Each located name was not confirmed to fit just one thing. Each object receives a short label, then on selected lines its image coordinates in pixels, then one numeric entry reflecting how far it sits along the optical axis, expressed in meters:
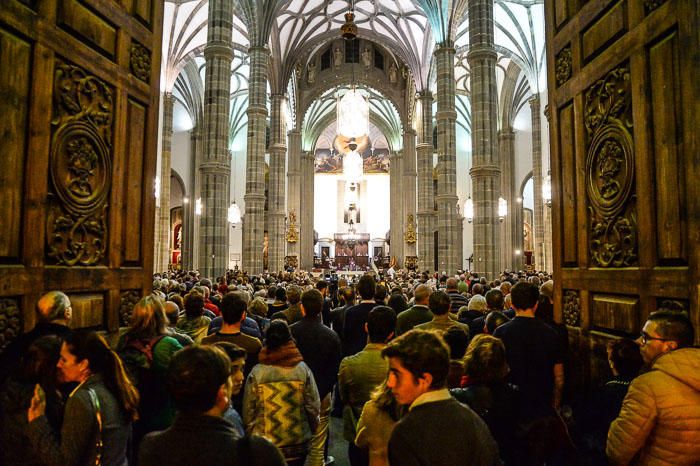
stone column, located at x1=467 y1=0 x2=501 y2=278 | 13.38
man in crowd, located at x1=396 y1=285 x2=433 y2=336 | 4.92
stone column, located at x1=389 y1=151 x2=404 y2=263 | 34.81
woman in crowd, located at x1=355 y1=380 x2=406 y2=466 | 2.20
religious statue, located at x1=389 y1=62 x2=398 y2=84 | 32.56
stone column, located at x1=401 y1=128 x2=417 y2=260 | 32.16
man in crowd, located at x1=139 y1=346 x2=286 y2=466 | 1.51
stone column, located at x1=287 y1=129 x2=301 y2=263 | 33.03
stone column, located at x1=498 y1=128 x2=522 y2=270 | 28.22
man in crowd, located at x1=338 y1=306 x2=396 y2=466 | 2.94
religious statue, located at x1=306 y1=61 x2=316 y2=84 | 32.78
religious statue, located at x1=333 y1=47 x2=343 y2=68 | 32.28
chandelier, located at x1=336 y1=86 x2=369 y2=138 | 20.17
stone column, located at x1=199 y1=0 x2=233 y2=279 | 13.55
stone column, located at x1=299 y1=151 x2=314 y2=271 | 35.59
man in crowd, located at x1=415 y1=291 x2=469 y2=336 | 4.31
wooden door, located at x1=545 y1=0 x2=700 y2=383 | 2.88
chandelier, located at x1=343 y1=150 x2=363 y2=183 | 28.23
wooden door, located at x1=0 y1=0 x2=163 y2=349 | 2.91
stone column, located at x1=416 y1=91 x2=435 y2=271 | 25.62
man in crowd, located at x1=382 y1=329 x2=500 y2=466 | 1.64
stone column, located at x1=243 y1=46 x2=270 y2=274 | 19.08
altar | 44.28
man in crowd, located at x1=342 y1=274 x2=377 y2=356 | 5.18
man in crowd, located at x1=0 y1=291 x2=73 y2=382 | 2.43
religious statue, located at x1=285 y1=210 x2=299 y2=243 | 34.03
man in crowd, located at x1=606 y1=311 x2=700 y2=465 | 2.01
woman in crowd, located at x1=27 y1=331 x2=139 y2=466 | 2.01
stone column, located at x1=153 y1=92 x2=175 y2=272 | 24.64
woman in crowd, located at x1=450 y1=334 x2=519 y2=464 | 2.48
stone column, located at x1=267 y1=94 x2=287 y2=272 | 25.23
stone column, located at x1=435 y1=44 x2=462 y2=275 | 17.98
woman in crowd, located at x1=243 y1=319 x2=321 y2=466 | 2.84
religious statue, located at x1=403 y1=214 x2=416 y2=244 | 32.78
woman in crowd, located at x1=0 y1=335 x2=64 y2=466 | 2.09
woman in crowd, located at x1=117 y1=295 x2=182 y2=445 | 2.73
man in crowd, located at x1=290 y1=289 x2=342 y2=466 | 3.81
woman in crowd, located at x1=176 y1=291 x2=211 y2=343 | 4.51
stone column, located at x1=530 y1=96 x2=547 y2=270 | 24.11
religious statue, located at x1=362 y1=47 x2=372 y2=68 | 32.25
